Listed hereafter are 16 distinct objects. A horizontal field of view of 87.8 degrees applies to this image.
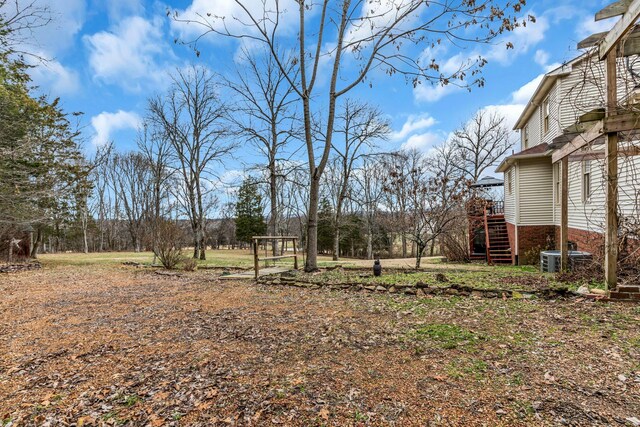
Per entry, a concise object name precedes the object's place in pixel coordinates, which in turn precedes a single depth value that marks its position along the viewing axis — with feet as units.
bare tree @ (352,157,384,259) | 104.53
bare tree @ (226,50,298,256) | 54.49
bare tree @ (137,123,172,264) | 77.77
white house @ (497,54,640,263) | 32.48
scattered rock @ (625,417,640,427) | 6.55
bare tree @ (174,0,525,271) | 27.04
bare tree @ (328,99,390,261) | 63.52
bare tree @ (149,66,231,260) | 60.13
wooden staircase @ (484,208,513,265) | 49.14
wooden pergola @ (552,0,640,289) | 14.93
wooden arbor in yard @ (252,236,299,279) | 25.63
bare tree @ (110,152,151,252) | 110.52
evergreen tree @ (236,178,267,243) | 120.16
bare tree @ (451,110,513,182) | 85.05
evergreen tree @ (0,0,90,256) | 34.01
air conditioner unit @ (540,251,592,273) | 23.07
